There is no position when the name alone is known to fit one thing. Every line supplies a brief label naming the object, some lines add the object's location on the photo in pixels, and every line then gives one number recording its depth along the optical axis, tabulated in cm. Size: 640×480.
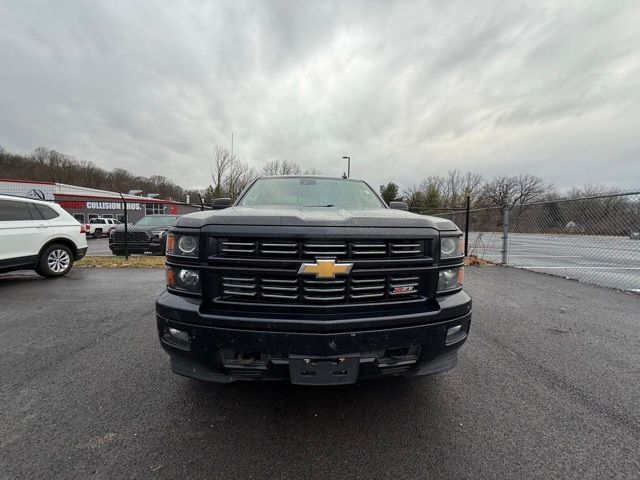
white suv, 576
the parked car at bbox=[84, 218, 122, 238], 2592
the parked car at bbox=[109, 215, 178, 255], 1002
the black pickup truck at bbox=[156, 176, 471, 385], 181
